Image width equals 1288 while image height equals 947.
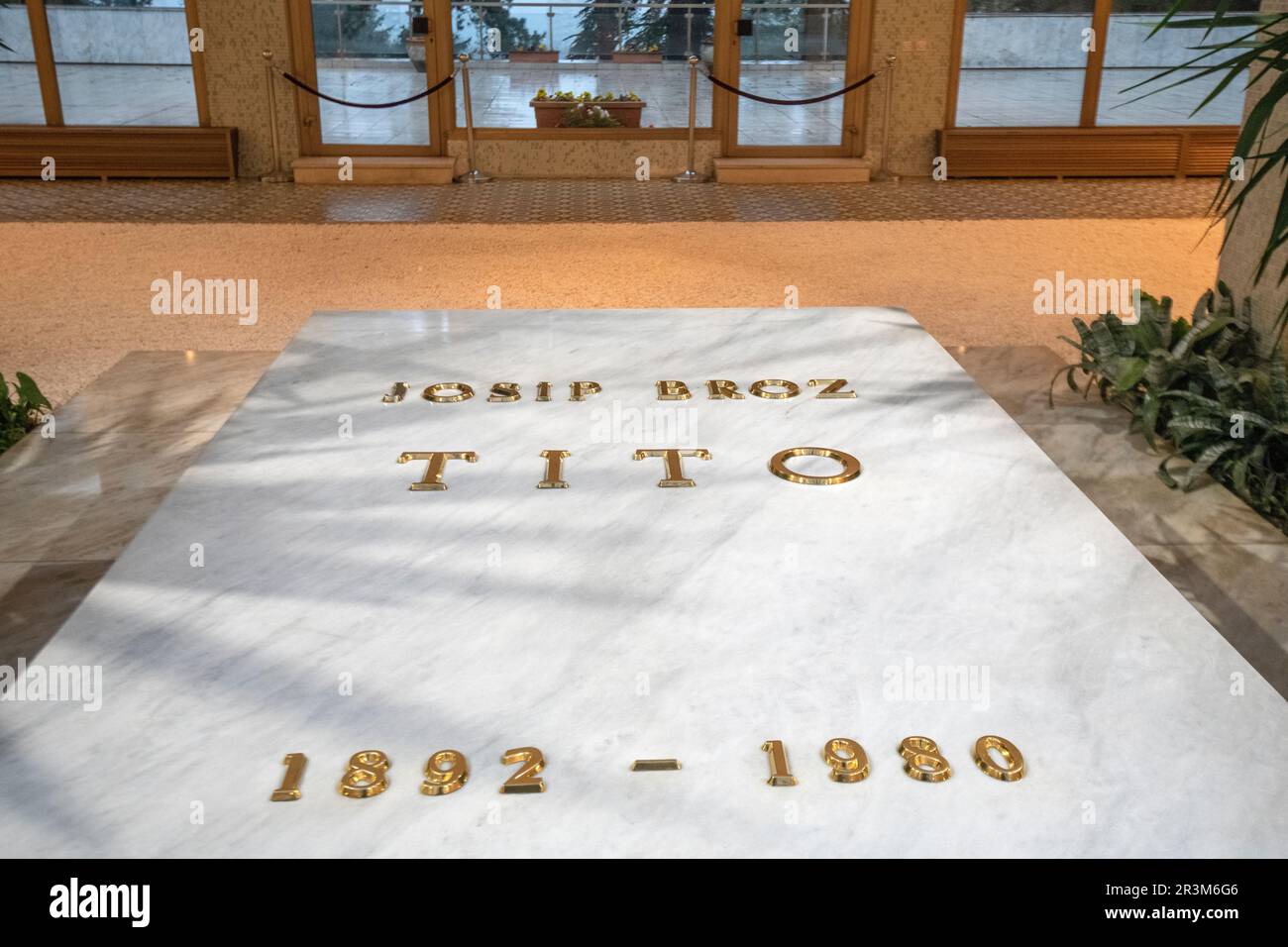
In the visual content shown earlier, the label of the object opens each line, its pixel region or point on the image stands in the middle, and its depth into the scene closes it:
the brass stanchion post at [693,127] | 9.96
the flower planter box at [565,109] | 10.30
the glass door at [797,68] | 10.20
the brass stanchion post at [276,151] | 9.86
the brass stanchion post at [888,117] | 10.16
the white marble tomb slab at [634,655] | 1.61
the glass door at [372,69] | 10.02
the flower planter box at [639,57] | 10.33
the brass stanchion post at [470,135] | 9.90
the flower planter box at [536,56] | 10.30
